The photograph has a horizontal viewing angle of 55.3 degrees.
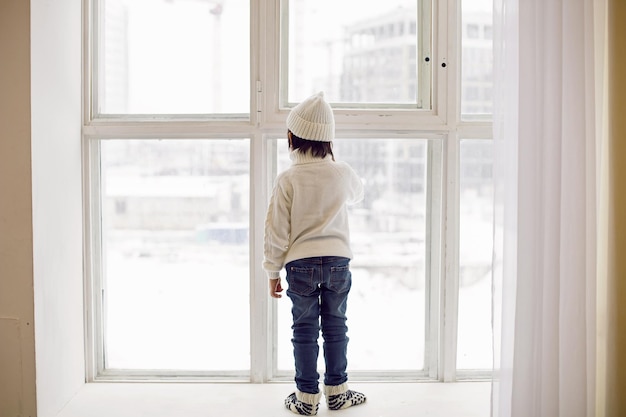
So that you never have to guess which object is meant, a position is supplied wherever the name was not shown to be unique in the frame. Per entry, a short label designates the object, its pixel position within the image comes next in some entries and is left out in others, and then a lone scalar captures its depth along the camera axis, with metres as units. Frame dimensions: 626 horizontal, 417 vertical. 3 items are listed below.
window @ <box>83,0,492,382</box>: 2.11
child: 1.86
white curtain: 1.48
